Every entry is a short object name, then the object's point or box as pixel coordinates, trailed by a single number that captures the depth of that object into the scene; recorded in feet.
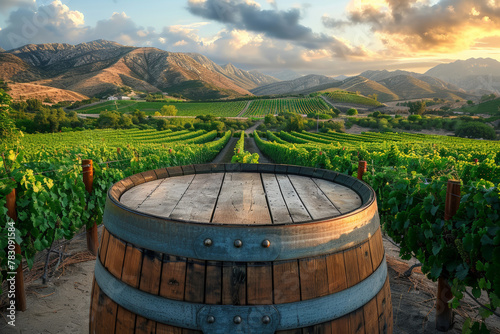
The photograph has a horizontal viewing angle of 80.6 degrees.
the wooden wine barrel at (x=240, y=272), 3.99
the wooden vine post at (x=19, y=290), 12.30
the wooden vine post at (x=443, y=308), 11.84
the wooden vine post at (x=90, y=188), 16.91
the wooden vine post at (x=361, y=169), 17.12
